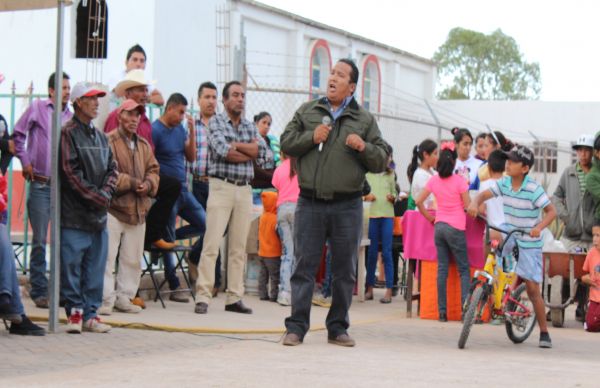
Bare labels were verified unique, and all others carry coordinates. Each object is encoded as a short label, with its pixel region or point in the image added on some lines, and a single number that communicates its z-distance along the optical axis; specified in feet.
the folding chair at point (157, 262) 40.68
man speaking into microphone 31.71
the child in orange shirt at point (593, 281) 41.93
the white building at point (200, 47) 92.94
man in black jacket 32.55
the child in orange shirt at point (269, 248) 45.34
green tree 287.89
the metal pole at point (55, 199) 32.12
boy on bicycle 36.68
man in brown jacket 36.65
